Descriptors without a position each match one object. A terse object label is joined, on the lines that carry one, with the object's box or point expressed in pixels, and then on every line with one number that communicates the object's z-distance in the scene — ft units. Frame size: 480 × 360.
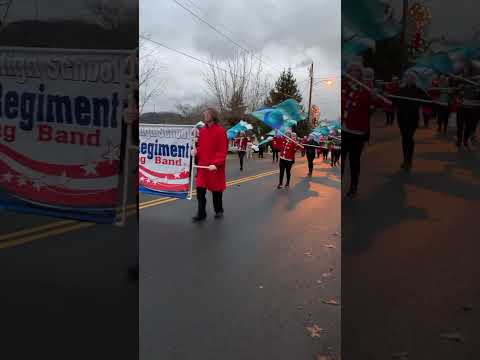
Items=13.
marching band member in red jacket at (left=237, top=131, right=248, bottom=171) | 58.25
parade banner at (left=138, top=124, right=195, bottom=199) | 22.81
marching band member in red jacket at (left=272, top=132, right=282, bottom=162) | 38.04
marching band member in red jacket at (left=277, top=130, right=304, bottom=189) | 36.89
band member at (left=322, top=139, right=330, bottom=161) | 67.05
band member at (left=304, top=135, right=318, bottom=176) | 51.49
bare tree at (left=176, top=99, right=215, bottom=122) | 102.37
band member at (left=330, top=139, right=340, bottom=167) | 57.85
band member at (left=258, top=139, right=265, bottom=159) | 100.15
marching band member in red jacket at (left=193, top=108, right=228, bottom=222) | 20.45
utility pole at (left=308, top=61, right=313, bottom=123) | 102.98
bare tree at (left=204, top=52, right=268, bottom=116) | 102.55
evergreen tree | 166.91
